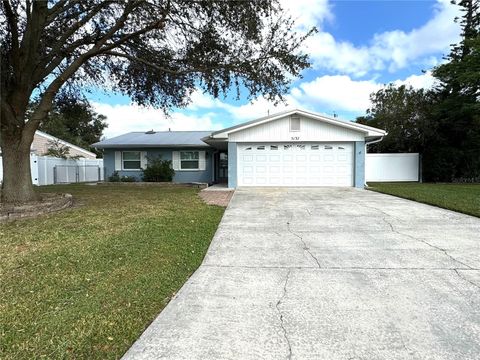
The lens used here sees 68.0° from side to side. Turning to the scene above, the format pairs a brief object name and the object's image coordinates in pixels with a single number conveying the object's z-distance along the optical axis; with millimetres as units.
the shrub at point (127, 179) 20712
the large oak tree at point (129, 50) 9359
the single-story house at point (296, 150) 16516
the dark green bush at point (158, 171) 20031
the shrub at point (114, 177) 20859
